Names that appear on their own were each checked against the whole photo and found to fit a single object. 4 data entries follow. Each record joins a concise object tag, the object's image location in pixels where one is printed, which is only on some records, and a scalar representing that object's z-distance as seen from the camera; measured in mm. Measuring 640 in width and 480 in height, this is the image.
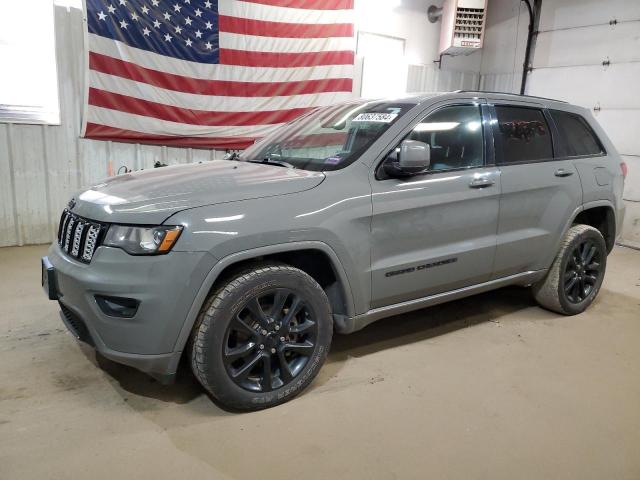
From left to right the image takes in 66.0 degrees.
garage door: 6773
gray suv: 2186
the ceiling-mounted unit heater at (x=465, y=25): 7648
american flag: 5430
